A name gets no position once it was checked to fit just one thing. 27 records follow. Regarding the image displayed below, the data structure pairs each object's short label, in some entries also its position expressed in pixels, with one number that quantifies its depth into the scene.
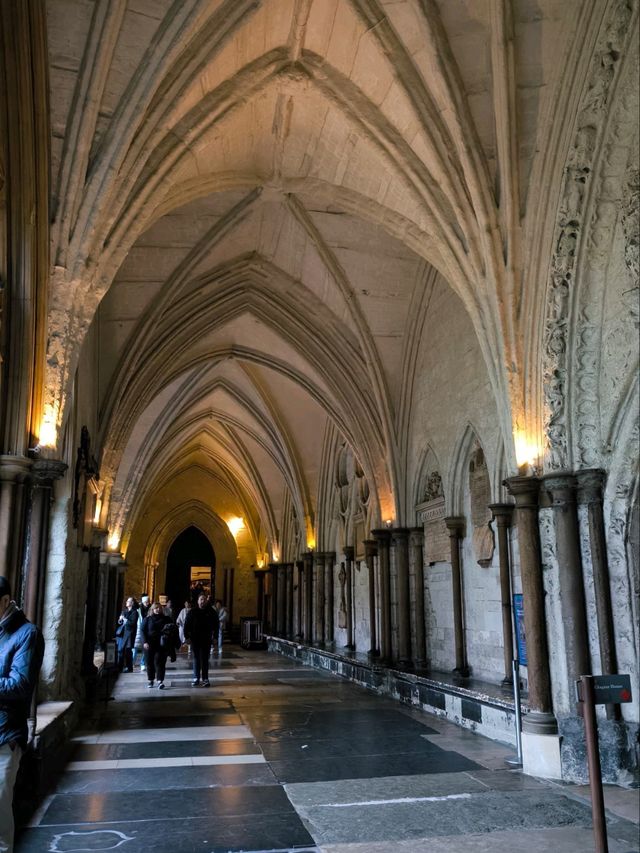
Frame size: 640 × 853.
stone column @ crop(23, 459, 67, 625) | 5.57
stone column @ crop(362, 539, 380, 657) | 12.64
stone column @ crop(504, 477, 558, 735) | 5.88
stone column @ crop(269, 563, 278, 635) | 21.80
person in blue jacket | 3.09
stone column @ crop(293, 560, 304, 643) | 19.17
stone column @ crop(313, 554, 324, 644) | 16.91
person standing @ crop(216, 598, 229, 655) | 17.99
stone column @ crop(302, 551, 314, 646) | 17.80
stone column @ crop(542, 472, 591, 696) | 5.70
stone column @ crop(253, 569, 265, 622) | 24.07
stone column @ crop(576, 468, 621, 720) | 5.53
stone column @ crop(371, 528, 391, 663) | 11.31
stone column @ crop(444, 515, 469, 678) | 9.32
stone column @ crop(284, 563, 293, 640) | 20.52
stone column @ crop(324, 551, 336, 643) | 16.39
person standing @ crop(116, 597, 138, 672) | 11.40
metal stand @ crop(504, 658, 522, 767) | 5.75
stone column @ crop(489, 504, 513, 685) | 7.93
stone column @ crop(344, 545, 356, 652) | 14.80
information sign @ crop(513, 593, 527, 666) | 7.77
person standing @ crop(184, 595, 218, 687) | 10.19
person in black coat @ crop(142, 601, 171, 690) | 9.72
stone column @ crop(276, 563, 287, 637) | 21.06
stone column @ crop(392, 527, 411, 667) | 10.87
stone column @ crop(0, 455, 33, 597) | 5.25
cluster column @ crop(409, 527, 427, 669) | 10.57
